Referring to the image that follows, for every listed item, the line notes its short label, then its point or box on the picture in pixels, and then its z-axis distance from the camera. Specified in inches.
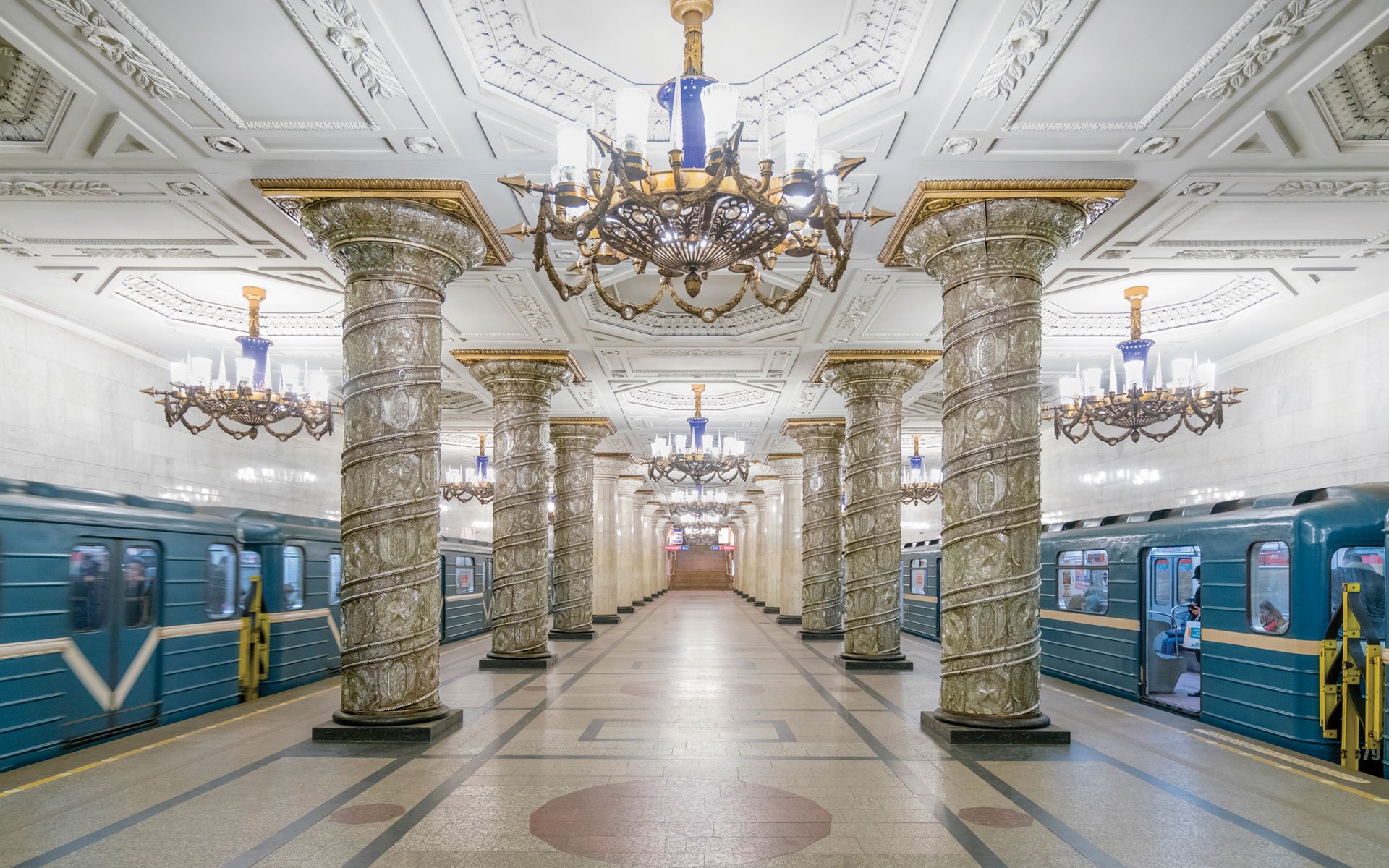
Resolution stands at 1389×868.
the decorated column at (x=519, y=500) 490.9
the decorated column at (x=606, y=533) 916.6
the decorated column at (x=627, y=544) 1130.7
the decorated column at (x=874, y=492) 482.6
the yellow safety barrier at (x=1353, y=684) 251.0
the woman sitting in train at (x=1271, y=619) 286.9
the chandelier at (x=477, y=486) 879.1
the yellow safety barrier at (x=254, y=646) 387.2
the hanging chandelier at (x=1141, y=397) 390.9
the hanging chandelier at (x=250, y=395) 384.5
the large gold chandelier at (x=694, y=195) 167.0
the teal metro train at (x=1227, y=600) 275.6
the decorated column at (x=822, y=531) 649.6
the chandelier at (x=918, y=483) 832.9
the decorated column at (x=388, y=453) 284.0
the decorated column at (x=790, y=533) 922.1
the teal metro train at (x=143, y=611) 255.1
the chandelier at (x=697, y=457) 617.6
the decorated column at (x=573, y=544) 672.4
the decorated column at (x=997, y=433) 279.9
